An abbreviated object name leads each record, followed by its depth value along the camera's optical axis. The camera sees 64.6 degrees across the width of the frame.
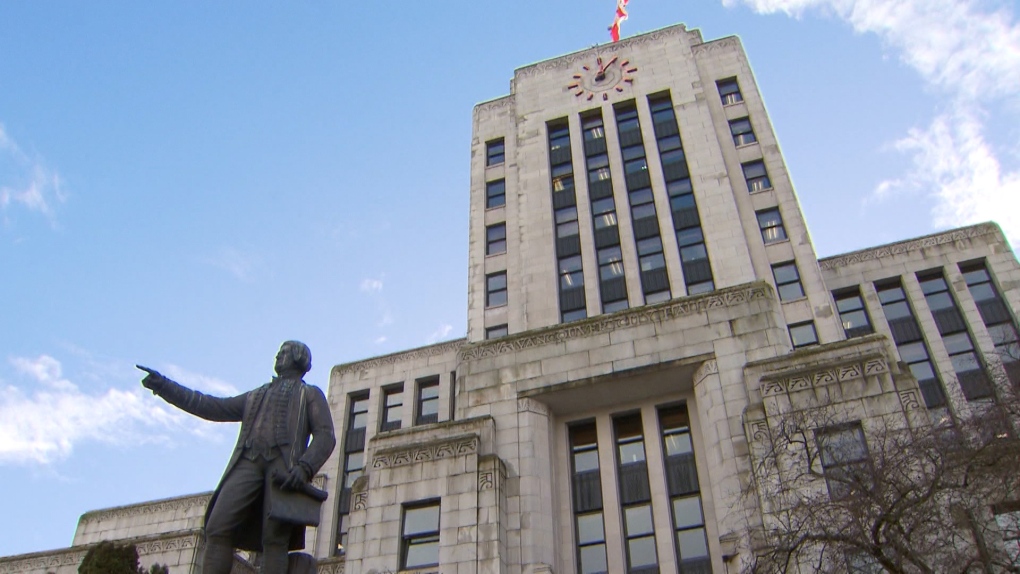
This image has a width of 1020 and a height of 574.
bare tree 13.88
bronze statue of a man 9.11
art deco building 23.83
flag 53.28
